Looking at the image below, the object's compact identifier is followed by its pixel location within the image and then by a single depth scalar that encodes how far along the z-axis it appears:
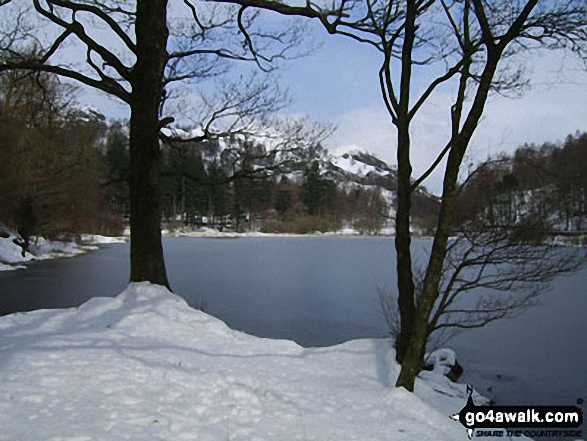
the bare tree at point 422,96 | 4.84
